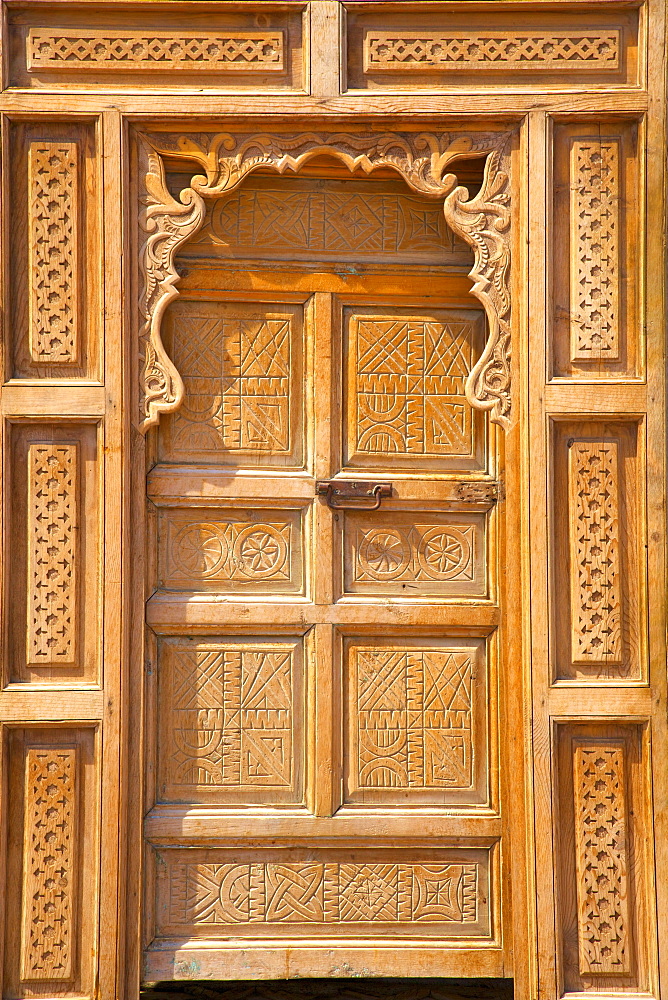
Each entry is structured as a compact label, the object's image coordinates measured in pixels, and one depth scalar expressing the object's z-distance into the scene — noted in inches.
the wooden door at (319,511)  107.7
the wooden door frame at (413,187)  109.4
